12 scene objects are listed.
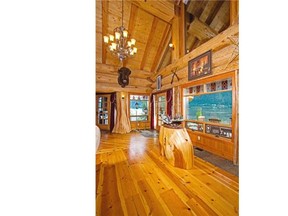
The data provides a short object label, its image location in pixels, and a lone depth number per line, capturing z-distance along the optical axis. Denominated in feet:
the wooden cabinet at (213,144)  8.82
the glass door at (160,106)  19.12
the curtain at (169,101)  16.02
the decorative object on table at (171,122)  9.14
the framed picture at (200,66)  10.59
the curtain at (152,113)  21.84
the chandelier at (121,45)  11.93
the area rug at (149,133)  16.78
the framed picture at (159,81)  18.88
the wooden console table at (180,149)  7.50
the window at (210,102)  9.93
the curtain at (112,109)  20.13
